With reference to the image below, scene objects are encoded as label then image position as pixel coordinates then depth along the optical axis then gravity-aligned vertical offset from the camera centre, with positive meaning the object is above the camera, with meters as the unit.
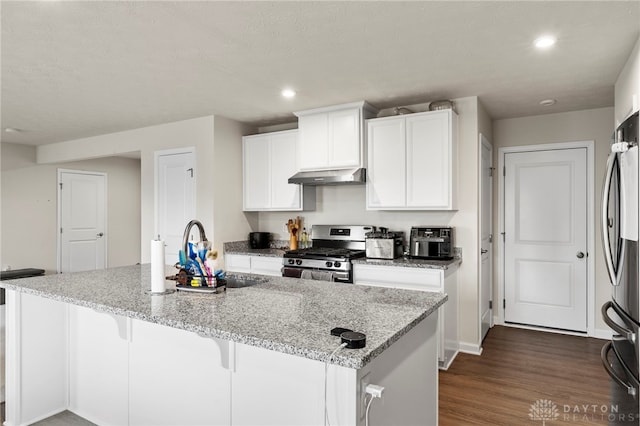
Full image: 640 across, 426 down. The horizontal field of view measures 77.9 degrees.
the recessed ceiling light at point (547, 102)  3.78 +1.06
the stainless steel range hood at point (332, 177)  3.81 +0.35
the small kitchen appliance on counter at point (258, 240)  4.76 -0.33
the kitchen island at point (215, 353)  1.42 -0.66
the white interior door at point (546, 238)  4.26 -0.30
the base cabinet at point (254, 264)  4.19 -0.57
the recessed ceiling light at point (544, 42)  2.46 +1.08
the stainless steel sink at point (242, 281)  2.43 -0.43
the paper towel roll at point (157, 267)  2.01 -0.28
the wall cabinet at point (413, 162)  3.57 +0.47
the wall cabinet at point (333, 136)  3.88 +0.77
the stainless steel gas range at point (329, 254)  3.70 -0.41
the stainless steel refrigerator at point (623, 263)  2.00 -0.28
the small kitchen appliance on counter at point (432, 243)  3.61 -0.29
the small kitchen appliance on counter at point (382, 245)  3.70 -0.32
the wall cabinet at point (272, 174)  4.44 +0.45
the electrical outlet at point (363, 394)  1.31 -0.60
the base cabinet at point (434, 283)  3.31 -0.62
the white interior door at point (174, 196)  4.68 +0.21
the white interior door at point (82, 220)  6.80 -0.13
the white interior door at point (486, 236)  3.94 -0.26
